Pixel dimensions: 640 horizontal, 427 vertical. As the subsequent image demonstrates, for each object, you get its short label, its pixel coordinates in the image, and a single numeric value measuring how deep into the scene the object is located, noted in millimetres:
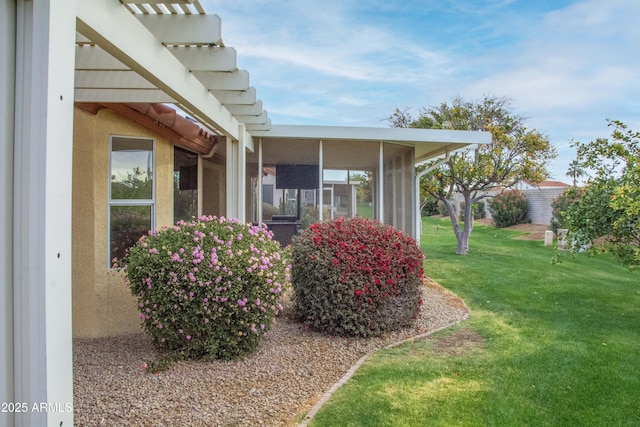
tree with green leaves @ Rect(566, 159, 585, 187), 30028
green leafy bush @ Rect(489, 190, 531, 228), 24453
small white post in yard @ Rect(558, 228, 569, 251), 14359
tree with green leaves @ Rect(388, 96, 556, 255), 14211
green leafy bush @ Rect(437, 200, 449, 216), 33888
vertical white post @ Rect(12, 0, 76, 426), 1711
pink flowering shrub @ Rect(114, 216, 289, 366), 4113
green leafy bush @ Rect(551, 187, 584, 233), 18862
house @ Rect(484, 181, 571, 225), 22484
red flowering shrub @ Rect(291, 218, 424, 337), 5184
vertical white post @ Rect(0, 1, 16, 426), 1700
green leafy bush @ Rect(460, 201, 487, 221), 31620
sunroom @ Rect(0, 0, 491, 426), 1719
